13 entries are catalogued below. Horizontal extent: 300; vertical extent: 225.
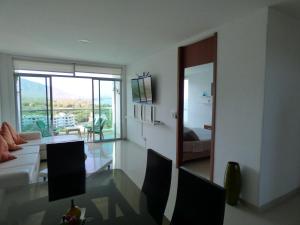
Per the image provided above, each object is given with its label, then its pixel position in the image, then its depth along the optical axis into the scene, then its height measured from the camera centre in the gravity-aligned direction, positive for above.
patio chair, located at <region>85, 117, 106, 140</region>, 6.11 -0.87
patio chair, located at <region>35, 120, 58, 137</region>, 5.39 -0.82
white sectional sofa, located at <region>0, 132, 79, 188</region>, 2.48 -0.95
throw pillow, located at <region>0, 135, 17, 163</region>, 2.89 -0.82
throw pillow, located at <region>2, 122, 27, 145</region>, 3.90 -0.76
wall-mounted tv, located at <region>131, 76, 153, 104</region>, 4.73 +0.32
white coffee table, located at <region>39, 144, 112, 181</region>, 2.77 -1.07
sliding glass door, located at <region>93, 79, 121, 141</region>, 6.11 -0.28
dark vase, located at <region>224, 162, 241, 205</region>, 2.47 -1.05
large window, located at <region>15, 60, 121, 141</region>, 5.14 +0.07
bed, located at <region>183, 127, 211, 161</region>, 4.18 -0.98
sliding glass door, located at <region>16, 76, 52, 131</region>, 5.08 -0.02
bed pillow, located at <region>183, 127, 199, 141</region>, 4.32 -0.79
